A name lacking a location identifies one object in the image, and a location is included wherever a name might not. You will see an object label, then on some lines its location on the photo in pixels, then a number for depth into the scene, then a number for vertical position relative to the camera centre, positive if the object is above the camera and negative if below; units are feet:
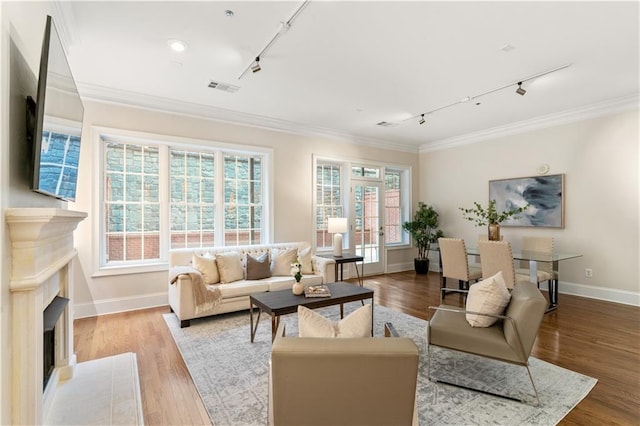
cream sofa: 11.74 -2.86
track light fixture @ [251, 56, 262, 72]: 10.51 +4.97
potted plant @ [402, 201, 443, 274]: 22.15 -1.17
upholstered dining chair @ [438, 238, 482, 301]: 14.74 -2.24
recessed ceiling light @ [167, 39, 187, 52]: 9.64 +5.24
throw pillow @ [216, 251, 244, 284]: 13.24 -2.21
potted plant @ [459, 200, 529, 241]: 15.44 -0.38
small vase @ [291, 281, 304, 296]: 10.75 -2.50
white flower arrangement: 10.84 -1.93
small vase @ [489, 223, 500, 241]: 15.47 -0.81
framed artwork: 16.93 +0.90
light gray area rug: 6.70 -4.19
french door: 21.65 -0.53
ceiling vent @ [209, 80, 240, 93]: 12.80 +5.29
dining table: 13.30 -1.89
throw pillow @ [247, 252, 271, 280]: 13.87 -2.31
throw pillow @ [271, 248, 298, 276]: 14.78 -2.15
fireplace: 4.41 -1.17
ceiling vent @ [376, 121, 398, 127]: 18.39 +5.31
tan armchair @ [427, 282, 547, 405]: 7.13 -2.86
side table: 16.29 -2.27
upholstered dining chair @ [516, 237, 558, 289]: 13.95 -2.24
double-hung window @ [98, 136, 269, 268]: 14.19 +0.81
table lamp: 17.34 -0.62
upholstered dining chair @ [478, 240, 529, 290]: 13.11 -1.95
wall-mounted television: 4.91 +1.59
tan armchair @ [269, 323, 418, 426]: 4.26 -2.27
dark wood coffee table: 9.51 -2.73
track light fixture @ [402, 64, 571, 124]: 11.71 +5.25
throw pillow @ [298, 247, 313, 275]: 15.35 -2.23
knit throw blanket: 11.80 -2.86
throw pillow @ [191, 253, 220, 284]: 13.01 -2.16
